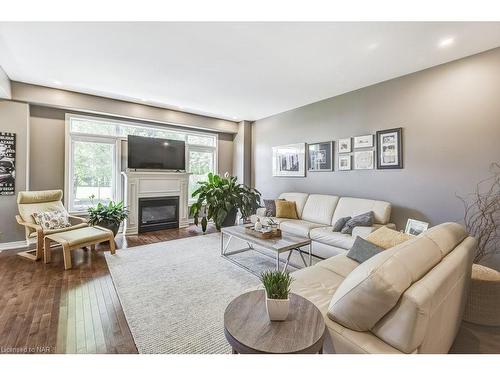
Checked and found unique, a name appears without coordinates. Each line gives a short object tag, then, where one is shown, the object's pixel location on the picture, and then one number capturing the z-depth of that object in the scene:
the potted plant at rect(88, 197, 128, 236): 4.20
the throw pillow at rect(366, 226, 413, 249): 2.21
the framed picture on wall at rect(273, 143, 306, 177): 5.13
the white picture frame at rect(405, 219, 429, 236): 2.87
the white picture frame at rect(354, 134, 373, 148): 3.95
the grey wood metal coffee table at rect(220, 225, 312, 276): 2.82
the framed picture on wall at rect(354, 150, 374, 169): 3.96
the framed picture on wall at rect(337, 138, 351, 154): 4.26
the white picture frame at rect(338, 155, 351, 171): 4.28
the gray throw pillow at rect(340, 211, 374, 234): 3.40
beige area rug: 1.83
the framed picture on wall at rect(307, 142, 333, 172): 4.58
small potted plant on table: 1.20
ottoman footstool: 3.10
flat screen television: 5.03
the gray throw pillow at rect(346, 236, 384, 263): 2.19
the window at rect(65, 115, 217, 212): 4.63
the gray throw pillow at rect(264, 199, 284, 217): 4.77
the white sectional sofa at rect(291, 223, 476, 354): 1.04
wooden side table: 1.04
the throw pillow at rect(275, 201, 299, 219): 4.61
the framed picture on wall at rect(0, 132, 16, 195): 3.81
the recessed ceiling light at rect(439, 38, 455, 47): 2.60
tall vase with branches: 2.80
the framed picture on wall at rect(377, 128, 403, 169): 3.60
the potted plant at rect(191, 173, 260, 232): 5.07
